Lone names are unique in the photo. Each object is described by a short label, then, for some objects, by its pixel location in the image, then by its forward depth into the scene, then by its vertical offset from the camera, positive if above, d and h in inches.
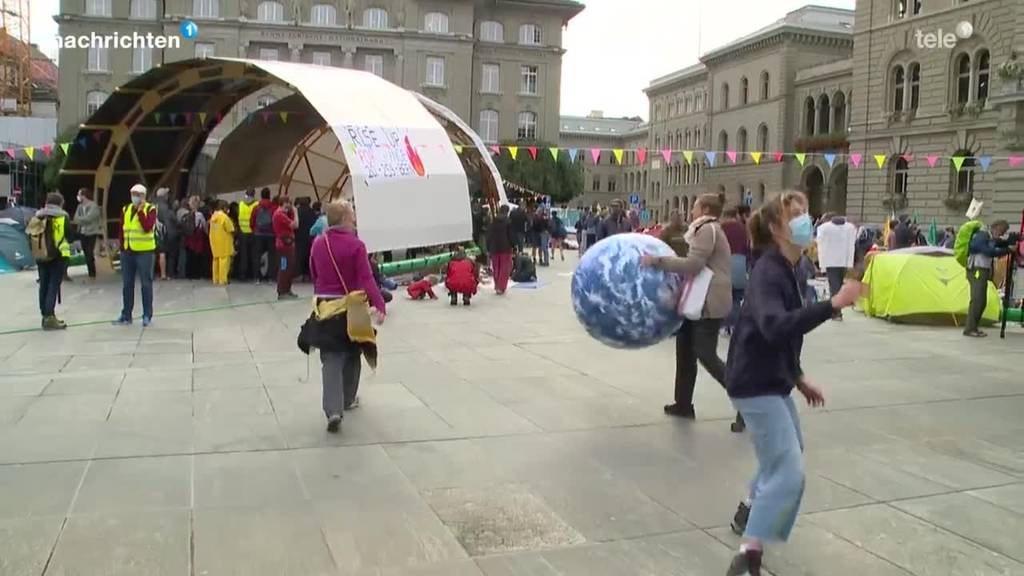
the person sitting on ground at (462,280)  581.3 -43.5
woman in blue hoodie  160.9 -28.2
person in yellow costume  674.8 -29.3
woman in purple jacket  265.6 -21.3
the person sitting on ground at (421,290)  617.3 -53.9
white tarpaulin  635.5 +39.5
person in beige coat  252.1 -21.2
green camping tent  530.9 -39.1
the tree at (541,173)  2534.4 +114.5
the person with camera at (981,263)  473.7 -19.9
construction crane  2620.6 +399.5
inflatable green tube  746.2 -46.5
